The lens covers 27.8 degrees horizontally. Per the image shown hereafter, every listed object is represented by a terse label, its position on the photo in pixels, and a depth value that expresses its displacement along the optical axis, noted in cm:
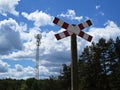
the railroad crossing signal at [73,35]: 498
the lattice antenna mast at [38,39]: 4694
